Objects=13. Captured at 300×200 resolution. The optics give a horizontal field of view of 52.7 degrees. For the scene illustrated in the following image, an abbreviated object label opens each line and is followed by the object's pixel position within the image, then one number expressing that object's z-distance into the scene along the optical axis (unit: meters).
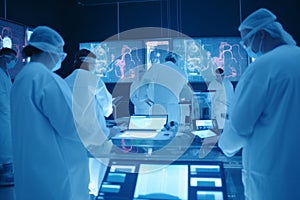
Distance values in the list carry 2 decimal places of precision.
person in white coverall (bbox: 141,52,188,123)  3.00
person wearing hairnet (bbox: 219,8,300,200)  1.27
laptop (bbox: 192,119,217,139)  2.22
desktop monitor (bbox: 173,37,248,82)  5.17
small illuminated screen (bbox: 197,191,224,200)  1.18
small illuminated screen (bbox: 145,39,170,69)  5.27
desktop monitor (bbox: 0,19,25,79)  3.76
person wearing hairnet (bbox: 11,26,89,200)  1.39
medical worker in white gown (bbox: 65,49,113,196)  2.22
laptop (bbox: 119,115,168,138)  2.33
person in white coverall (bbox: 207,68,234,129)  3.62
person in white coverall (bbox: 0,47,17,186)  2.69
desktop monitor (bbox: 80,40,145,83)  5.42
